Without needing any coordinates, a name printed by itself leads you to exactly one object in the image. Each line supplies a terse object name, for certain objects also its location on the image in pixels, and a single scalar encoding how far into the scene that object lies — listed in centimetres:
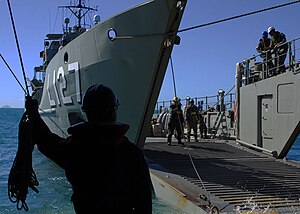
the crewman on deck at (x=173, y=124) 1234
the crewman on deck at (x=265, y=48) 1112
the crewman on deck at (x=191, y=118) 1358
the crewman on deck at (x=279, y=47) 1050
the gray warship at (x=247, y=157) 580
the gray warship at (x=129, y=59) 734
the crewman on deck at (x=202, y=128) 1591
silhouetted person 182
